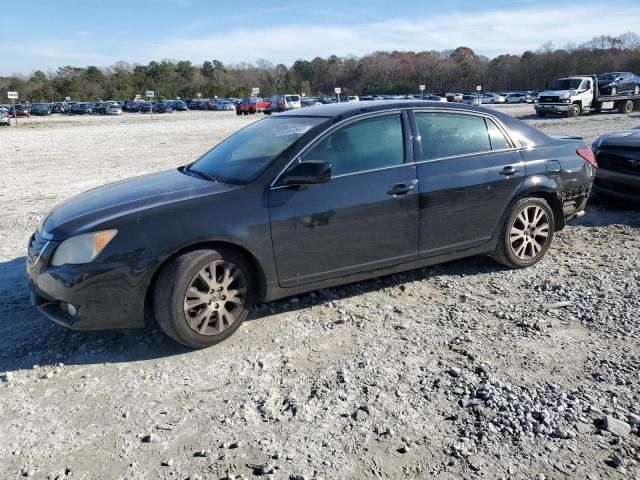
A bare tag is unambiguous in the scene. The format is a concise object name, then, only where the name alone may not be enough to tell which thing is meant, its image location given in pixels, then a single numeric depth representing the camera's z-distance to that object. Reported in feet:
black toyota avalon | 12.03
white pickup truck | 92.27
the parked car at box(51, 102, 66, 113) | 250.16
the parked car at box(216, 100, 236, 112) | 252.75
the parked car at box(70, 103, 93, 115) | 241.14
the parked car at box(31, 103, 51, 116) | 239.30
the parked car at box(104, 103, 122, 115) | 223.51
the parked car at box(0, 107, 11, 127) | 135.74
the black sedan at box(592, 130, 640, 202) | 22.94
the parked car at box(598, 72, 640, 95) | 98.13
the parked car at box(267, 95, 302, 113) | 168.14
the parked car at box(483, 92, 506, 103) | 222.60
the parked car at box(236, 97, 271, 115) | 169.07
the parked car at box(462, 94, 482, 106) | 207.25
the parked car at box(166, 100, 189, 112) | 250.12
